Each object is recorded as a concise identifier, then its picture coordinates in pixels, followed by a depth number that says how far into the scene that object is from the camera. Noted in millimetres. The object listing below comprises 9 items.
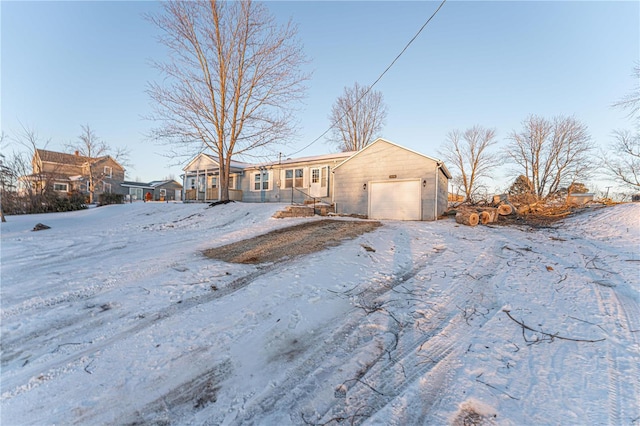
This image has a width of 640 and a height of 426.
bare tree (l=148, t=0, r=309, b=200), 15969
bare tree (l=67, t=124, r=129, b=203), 27684
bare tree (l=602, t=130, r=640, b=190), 16516
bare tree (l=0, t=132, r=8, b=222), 14602
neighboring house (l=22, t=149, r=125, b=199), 28906
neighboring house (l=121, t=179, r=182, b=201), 37438
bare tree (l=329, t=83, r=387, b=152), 31688
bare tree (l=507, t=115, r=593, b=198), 26875
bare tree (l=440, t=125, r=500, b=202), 34562
